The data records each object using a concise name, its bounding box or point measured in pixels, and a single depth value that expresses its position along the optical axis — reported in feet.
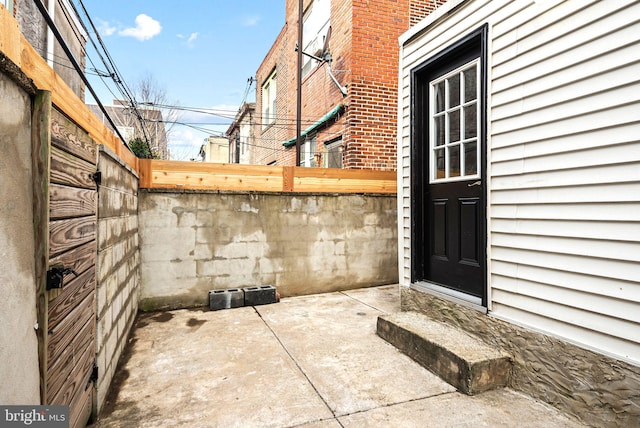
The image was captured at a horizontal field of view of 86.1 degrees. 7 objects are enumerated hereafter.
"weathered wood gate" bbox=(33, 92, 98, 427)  4.91
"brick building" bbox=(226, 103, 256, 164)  53.00
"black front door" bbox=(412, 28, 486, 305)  11.18
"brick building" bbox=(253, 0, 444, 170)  22.12
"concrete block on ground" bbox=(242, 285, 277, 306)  16.85
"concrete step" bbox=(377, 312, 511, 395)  8.95
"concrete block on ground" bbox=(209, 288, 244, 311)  16.26
